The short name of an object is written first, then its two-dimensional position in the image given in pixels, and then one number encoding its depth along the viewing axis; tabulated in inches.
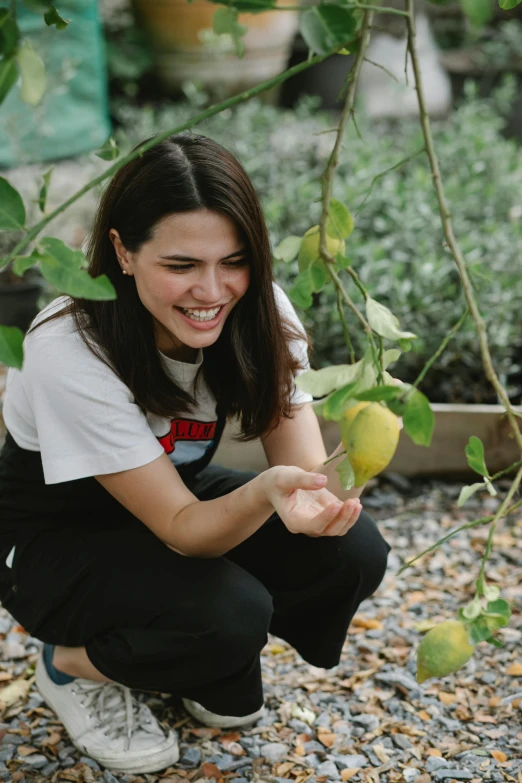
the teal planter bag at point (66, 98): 183.5
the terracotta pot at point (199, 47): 222.5
